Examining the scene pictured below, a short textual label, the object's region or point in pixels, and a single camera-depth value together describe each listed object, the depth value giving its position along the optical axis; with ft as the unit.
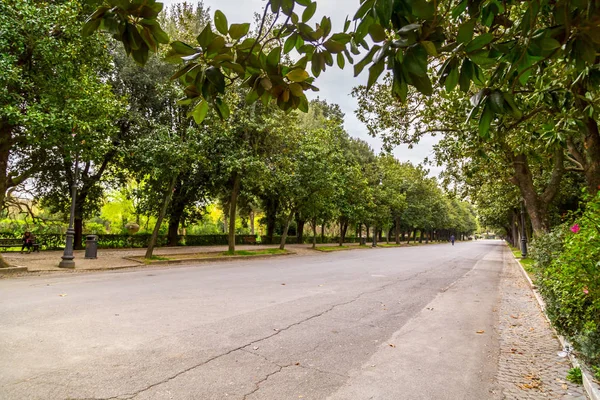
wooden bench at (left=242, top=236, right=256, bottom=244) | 121.19
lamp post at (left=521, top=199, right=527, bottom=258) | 84.83
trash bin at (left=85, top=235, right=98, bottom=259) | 56.85
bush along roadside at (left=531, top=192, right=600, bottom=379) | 12.93
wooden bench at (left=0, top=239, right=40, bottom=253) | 62.32
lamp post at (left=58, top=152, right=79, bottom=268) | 45.21
